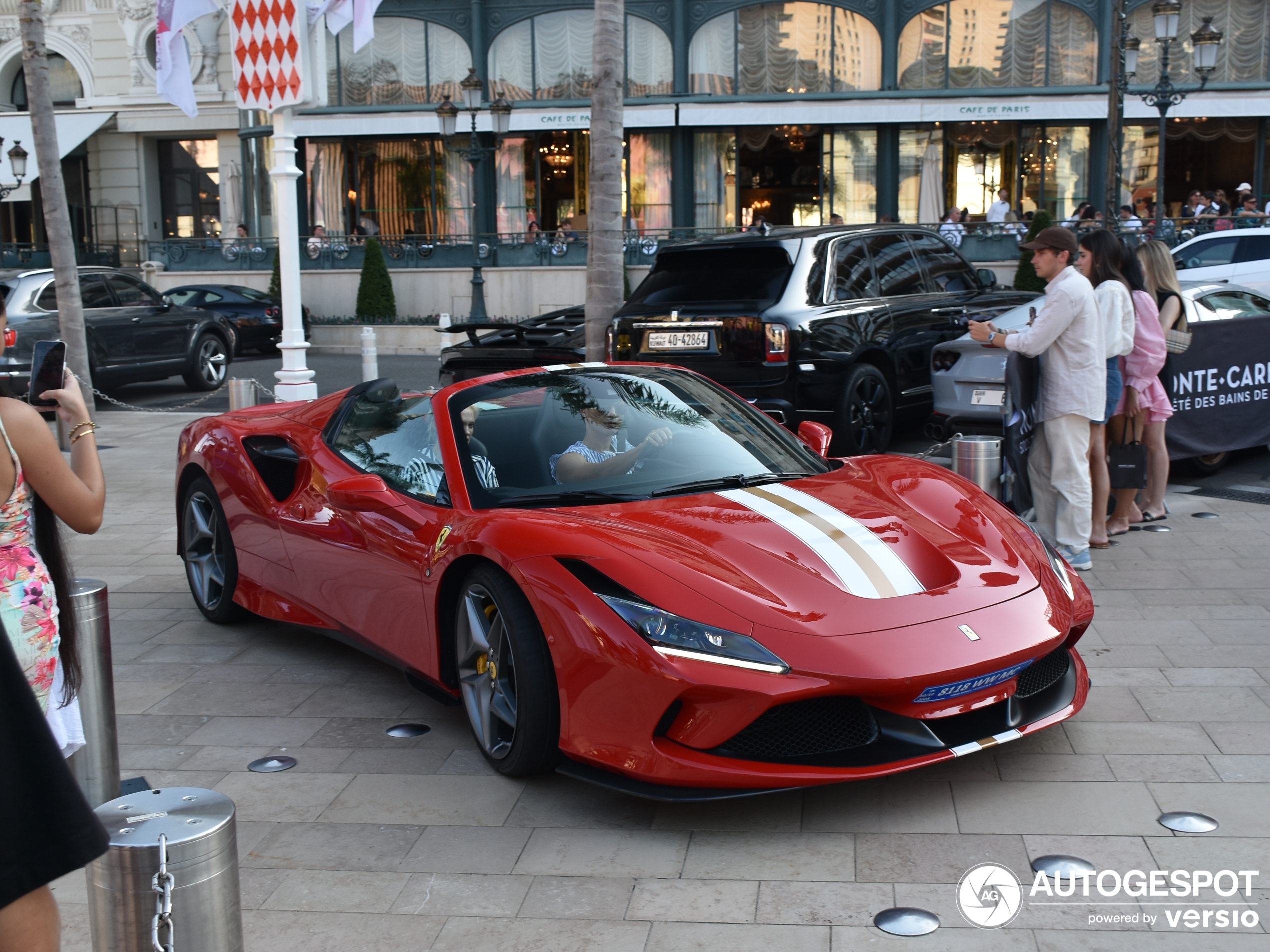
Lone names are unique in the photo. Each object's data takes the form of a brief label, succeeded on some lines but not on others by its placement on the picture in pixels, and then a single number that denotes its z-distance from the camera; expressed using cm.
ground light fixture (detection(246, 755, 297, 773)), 449
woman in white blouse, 685
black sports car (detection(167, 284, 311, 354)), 2358
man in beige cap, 645
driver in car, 479
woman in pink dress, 734
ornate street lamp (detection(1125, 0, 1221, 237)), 1894
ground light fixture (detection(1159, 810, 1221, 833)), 370
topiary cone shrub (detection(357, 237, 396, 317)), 2548
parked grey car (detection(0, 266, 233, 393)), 1531
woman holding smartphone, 282
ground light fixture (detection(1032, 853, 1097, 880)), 346
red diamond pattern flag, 1268
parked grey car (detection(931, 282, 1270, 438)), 948
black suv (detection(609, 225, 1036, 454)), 941
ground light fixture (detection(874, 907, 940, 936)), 320
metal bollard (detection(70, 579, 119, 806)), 403
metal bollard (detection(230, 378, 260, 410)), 1087
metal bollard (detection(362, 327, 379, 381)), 1326
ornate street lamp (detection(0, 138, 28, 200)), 2517
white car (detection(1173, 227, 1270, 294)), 1570
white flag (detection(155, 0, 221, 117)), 1338
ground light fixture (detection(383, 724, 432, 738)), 481
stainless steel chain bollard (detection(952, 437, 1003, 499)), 716
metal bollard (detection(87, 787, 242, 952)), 243
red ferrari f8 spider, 367
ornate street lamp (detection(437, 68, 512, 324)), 2364
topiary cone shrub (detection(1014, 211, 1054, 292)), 2211
